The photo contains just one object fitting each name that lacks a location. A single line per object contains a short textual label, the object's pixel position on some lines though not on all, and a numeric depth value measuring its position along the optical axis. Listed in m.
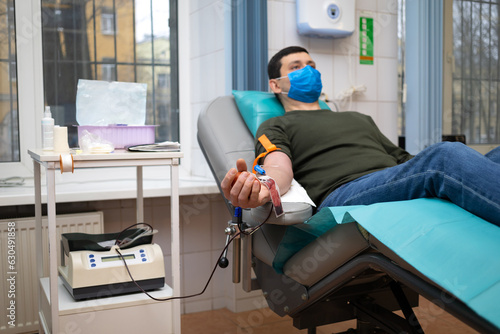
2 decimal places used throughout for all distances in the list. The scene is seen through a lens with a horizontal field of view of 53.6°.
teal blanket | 0.95
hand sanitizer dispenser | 2.42
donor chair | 1.00
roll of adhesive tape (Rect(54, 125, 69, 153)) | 1.56
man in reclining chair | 1.19
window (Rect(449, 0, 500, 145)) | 3.18
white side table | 1.45
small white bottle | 1.60
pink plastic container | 1.61
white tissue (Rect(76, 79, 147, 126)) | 1.65
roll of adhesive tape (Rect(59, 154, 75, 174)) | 1.42
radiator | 2.02
